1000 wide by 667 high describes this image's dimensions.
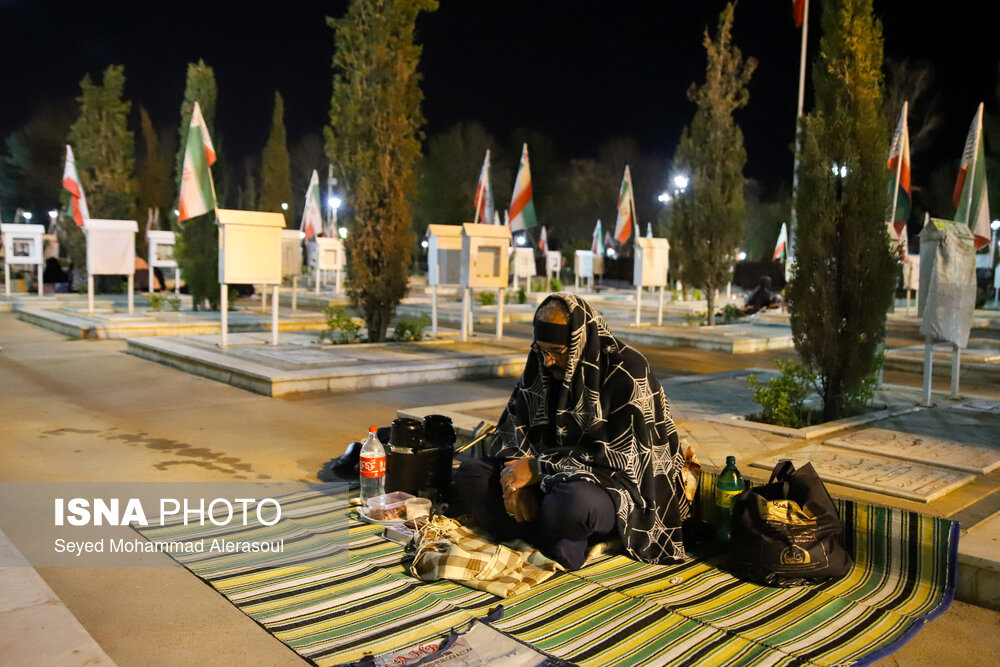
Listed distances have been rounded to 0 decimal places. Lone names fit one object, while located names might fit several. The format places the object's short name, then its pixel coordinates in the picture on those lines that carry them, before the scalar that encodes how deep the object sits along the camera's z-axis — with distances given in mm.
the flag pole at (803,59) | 19906
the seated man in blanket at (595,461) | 4148
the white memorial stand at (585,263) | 30781
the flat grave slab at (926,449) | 5719
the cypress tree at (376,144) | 13336
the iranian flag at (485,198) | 19016
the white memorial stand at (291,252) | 19562
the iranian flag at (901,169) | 16375
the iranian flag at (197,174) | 14469
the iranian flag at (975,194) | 10859
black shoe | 5766
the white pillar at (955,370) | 8509
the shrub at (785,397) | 7027
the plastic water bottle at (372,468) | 4947
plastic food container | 4824
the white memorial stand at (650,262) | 16953
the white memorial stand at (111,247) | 16281
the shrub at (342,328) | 12984
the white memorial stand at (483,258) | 13383
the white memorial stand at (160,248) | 23094
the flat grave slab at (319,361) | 9602
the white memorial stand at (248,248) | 11516
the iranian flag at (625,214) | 21422
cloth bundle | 3941
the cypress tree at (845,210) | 7098
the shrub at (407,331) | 13688
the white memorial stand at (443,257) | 14133
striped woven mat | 3377
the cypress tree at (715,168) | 17156
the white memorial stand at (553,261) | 33544
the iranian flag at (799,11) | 19875
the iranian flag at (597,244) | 38188
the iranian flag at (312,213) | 30422
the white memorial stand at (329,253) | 25000
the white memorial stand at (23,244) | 21312
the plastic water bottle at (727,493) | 4410
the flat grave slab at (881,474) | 5004
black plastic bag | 4008
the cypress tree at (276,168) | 30609
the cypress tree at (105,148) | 22906
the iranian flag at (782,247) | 28969
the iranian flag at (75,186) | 19188
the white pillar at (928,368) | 8093
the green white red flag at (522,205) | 17859
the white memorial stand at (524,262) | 28469
